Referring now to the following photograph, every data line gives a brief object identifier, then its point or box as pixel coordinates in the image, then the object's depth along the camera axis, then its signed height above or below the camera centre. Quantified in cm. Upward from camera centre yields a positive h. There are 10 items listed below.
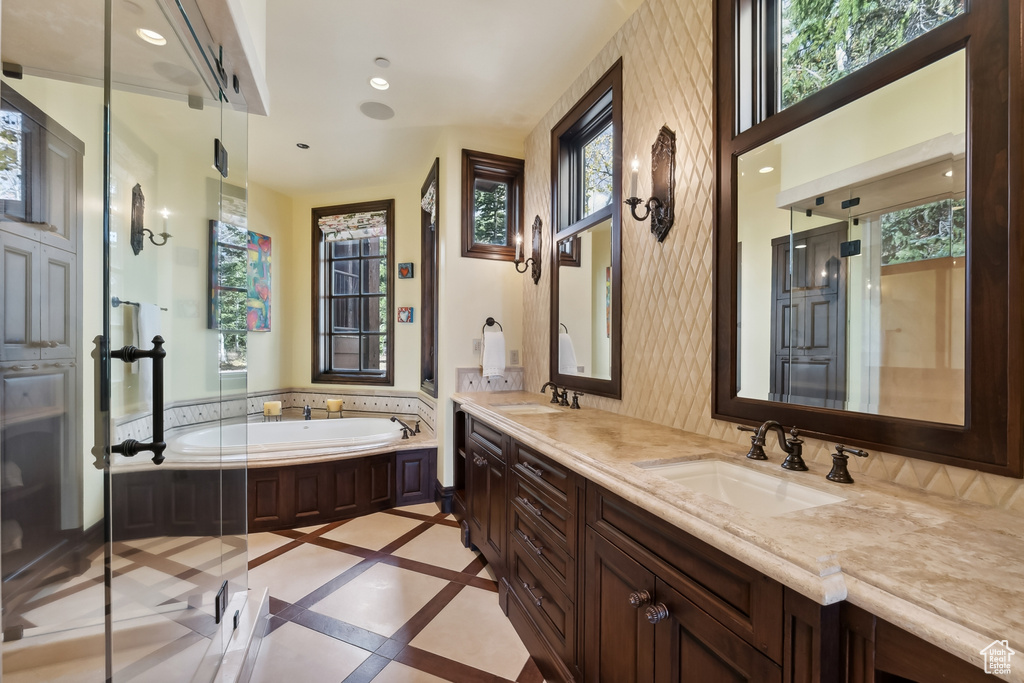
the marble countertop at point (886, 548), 54 -34
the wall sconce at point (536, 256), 311 +61
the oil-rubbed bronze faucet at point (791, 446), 119 -29
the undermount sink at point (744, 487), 110 -41
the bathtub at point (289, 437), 154 -80
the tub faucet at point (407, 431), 364 -79
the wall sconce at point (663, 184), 183 +68
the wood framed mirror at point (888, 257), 91 +23
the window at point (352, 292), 450 +50
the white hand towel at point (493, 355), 317 -11
